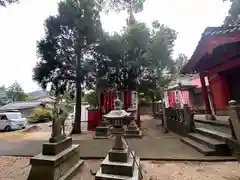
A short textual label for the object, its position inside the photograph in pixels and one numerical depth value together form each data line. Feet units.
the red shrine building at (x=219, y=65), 11.44
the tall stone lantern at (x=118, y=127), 9.28
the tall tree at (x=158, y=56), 33.12
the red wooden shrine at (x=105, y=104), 31.48
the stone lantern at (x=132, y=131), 22.17
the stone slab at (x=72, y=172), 9.12
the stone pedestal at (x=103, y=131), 23.04
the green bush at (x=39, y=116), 53.23
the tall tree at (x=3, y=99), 90.91
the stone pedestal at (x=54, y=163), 8.54
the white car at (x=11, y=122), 39.91
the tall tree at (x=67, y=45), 27.25
